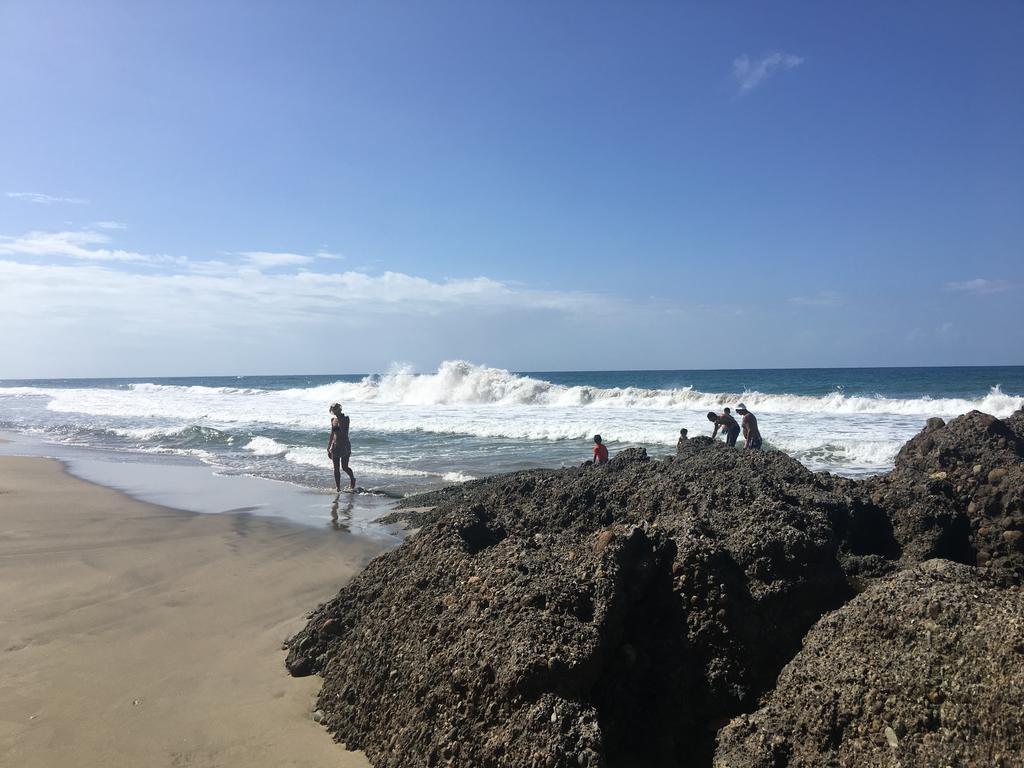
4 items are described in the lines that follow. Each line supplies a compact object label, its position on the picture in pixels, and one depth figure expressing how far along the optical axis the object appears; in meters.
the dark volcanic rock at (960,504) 5.09
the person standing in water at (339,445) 11.58
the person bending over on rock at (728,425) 12.19
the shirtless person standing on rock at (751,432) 12.23
